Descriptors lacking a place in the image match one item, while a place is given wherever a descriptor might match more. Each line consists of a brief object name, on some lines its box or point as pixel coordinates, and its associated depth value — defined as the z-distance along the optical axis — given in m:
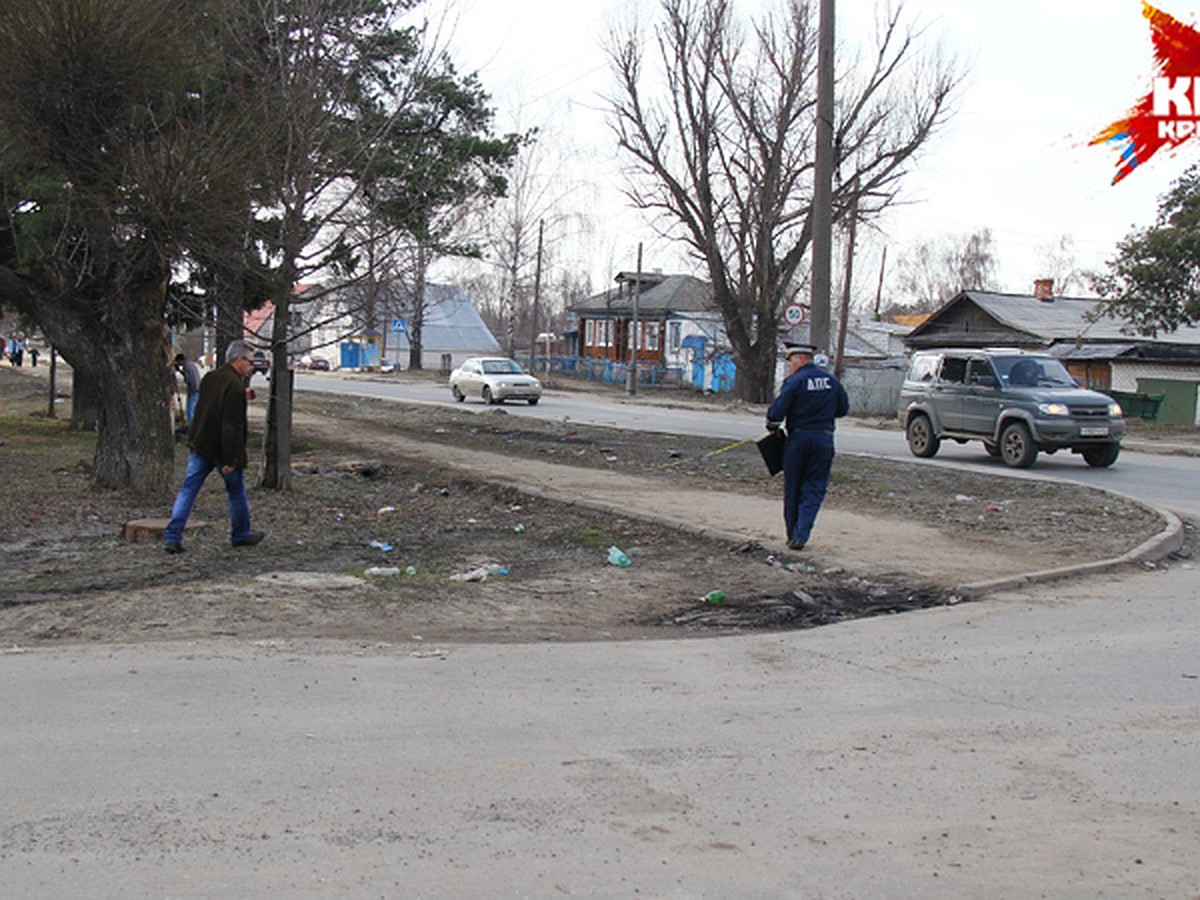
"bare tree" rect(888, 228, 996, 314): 102.31
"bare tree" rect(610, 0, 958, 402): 42.06
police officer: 10.34
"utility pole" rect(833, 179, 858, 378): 42.47
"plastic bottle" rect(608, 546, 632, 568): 10.09
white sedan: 38.94
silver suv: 19.27
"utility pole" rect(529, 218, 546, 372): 59.28
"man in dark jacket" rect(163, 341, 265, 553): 10.27
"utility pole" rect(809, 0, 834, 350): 16.53
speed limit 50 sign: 24.31
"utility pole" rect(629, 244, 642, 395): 52.12
